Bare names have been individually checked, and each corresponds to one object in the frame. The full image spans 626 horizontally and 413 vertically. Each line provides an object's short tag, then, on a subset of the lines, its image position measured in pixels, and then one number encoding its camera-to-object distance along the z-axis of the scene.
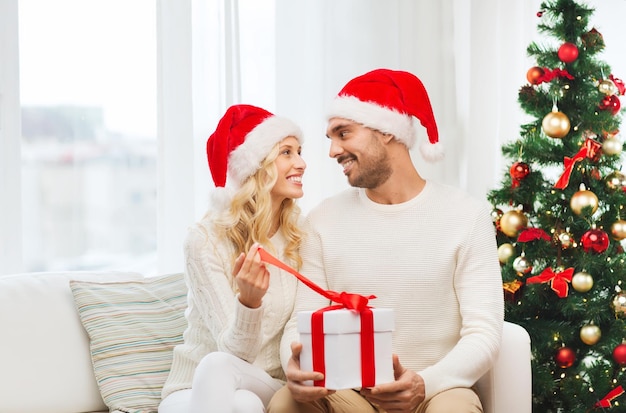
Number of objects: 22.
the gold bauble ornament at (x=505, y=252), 3.11
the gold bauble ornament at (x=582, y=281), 2.97
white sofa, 2.50
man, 2.22
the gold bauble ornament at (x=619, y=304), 2.96
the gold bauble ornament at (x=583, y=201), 2.96
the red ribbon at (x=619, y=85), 3.06
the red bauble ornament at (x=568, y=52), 3.00
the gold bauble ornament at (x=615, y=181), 3.02
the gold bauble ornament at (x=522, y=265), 3.05
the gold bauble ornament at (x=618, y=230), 3.01
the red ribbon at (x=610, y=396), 2.96
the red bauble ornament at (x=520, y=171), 3.09
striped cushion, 2.52
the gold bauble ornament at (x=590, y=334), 2.99
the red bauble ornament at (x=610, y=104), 3.03
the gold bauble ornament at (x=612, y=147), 3.00
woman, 2.25
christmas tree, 3.00
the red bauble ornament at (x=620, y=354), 2.96
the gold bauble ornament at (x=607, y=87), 3.00
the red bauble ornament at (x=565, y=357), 3.04
